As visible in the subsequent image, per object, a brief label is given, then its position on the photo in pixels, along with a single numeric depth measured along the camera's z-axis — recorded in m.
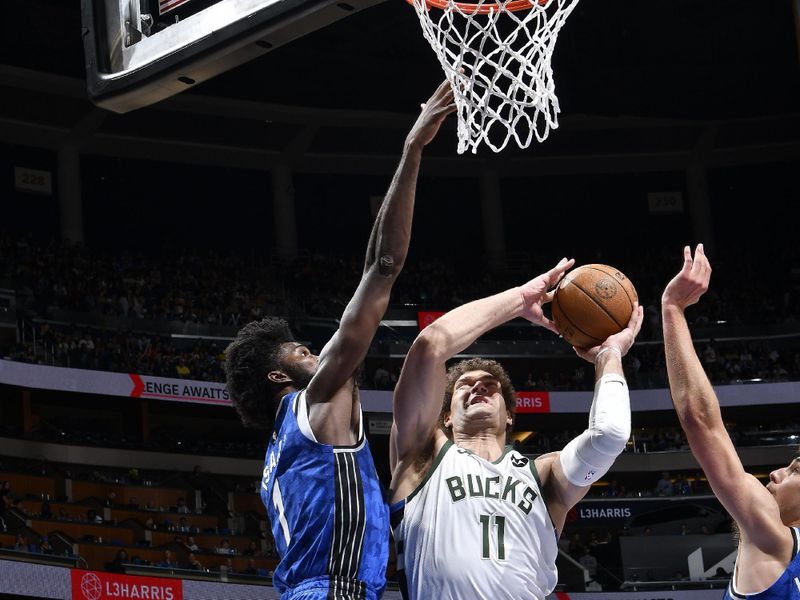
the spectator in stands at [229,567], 15.84
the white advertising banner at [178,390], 18.19
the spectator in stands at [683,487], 20.67
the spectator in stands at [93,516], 16.63
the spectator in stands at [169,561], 15.76
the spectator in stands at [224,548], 17.02
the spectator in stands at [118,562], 15.00
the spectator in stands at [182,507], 18.09
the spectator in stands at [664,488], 20.78
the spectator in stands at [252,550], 17.31
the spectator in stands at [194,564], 16.20
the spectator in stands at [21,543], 14.77
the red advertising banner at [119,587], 14.63
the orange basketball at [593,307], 3.82
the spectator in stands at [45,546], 14.97
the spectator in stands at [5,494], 15.60
